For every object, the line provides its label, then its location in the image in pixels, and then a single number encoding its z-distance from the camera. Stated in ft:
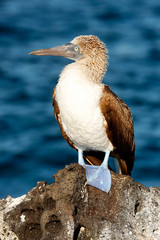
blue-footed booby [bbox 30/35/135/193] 51.93
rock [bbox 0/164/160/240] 43.60
